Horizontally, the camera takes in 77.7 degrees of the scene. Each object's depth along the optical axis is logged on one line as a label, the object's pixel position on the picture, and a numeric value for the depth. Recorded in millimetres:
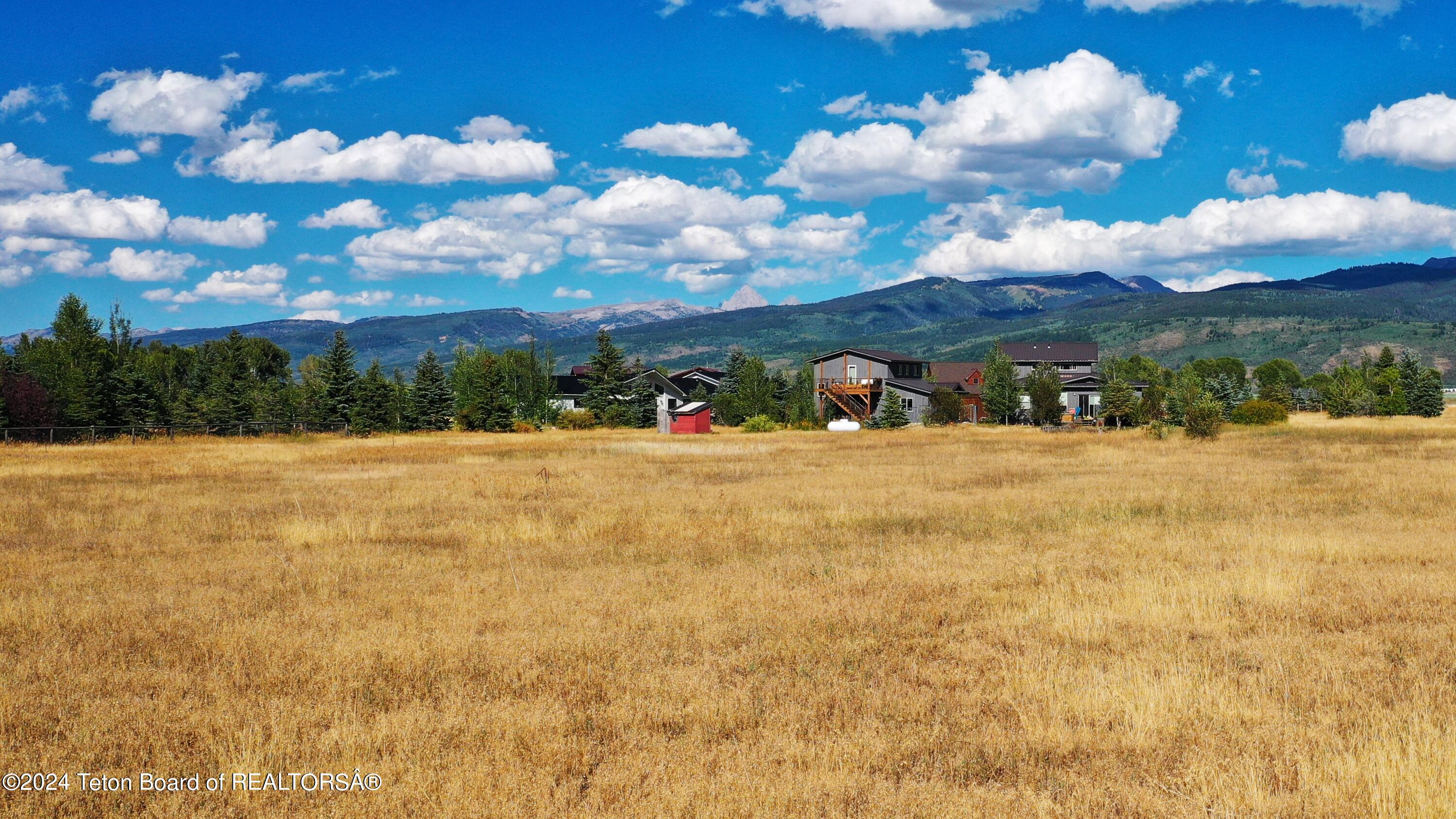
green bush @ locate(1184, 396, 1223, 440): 51812
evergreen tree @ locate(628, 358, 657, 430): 84750
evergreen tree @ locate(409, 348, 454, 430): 77938
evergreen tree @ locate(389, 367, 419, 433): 76750
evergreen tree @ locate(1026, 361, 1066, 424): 80438
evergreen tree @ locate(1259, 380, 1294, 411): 97125
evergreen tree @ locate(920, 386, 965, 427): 81938
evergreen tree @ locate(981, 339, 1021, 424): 86625
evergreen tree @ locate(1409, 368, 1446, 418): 91375
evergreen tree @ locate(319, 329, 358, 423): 75125
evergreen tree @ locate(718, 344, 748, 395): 95188
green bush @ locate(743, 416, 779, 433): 76062
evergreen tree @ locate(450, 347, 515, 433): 77125
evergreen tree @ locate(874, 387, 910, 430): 77812
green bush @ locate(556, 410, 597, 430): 80375
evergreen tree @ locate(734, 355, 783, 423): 87062
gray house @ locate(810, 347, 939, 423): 89562
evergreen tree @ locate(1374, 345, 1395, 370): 115188
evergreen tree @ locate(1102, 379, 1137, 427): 77688
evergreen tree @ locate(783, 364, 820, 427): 82875
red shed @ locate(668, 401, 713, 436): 74312
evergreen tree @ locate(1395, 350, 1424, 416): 94938
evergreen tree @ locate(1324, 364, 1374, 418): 84688
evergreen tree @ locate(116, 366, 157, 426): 73062
